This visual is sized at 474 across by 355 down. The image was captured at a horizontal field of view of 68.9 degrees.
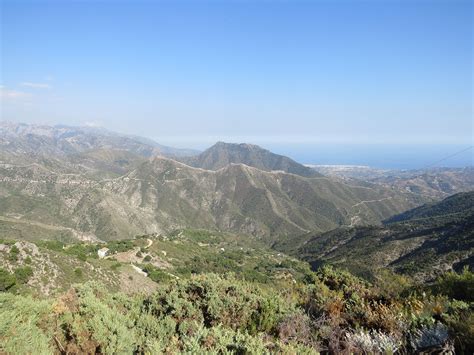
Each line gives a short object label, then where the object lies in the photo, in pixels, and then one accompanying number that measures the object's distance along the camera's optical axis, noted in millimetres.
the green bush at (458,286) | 17022
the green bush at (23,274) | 34812
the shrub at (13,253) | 39062
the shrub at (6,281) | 29859
